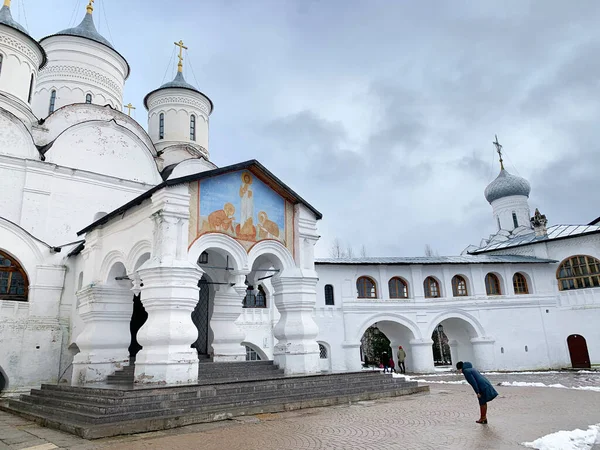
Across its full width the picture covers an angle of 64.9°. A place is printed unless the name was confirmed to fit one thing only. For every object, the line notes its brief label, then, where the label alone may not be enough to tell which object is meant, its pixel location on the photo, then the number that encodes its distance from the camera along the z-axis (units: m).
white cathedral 9.41
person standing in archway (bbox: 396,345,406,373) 19.64
